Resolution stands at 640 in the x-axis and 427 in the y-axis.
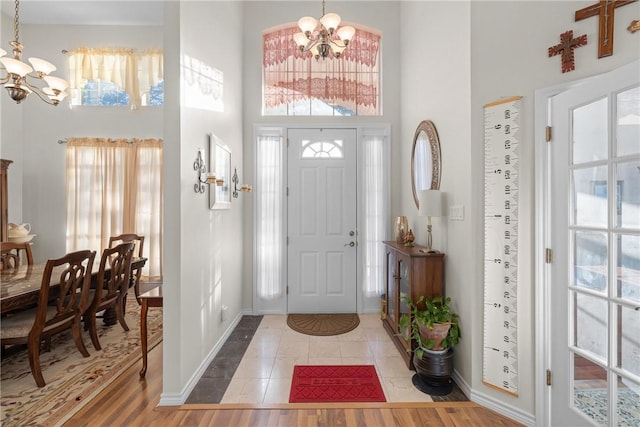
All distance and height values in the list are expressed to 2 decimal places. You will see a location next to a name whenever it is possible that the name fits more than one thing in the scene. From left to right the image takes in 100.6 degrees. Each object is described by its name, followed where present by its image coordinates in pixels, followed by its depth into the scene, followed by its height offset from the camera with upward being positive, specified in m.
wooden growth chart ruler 1.80 -0.23
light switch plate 2.11 -0.02
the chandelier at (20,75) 2.43 +1.32
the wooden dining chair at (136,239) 3.76 -0.49
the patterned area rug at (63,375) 1.82 -1.38
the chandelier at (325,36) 2.16 +1.49
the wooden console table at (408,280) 2.32 -0.64
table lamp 2.29 +0.06
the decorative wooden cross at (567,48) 1.58 +0.99
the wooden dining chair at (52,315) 2.07 -0.91
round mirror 2.54 +0.54
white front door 3.61 -0.15
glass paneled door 1.33 -0.23
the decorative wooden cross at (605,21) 1.46 +1.05
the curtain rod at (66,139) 4.59 +1.20
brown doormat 3.08 -1.40
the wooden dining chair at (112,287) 2.63 -0.84
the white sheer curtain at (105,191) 4.55 +0.33
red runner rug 1.98 -1.40
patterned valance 3.73 +1.94
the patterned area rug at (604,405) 1.33 -1.06
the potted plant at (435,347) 2.05 -1.06
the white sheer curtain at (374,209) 3.63 +0.02
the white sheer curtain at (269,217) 3.59 -0.09
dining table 1.98 -0.63
